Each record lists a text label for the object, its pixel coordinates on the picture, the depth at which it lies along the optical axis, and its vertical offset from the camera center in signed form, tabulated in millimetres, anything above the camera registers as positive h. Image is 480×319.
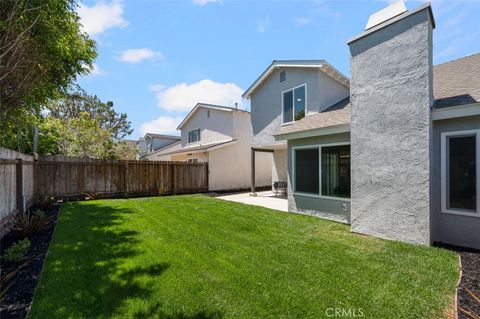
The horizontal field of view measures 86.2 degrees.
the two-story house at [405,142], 5793 +499
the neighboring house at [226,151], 18641 +797
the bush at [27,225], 6312 -1649
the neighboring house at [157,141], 32688 +2654
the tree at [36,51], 5547 +2833
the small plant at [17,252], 4770 -1781
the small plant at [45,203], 10367 -1711
